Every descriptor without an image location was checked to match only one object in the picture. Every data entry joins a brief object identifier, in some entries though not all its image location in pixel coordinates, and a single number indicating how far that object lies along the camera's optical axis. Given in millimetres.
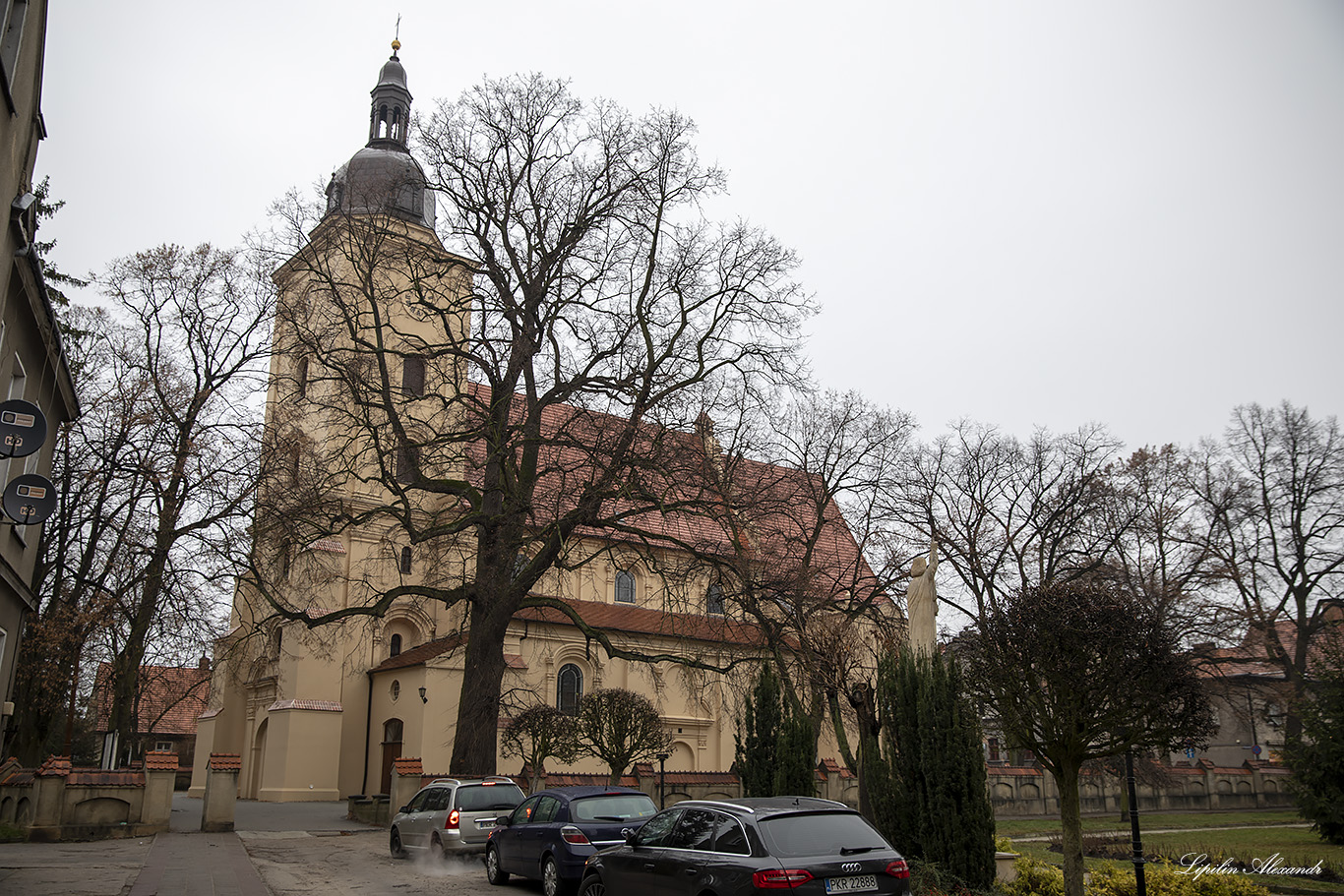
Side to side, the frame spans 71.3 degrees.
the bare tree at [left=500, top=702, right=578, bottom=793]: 22469
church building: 21094
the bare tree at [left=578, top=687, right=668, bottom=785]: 22062
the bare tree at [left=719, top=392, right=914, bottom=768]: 20125
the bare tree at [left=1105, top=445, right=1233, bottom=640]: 31156
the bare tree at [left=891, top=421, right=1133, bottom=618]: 31141
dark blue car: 11703
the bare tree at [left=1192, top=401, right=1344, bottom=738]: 35656
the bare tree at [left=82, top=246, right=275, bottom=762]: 22953
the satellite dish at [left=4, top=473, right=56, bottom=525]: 12289
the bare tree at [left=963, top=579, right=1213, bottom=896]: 10555
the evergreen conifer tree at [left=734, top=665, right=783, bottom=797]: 17953
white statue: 13953
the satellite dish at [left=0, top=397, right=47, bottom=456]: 11680
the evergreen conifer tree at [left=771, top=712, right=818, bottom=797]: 17500
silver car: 15180
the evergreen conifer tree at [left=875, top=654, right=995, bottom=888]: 12164
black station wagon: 7578
